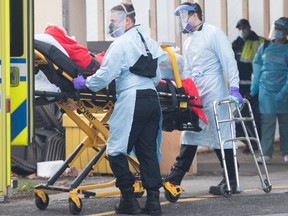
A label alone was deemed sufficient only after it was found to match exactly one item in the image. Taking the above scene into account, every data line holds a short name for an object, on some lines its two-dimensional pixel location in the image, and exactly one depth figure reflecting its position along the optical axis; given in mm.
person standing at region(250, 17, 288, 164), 26559
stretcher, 17578
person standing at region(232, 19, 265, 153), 29109
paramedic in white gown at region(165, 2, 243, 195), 19922
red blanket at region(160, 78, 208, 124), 19437
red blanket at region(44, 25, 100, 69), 18234
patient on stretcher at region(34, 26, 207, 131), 17594
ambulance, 16156
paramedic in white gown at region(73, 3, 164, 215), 17391
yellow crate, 24312
